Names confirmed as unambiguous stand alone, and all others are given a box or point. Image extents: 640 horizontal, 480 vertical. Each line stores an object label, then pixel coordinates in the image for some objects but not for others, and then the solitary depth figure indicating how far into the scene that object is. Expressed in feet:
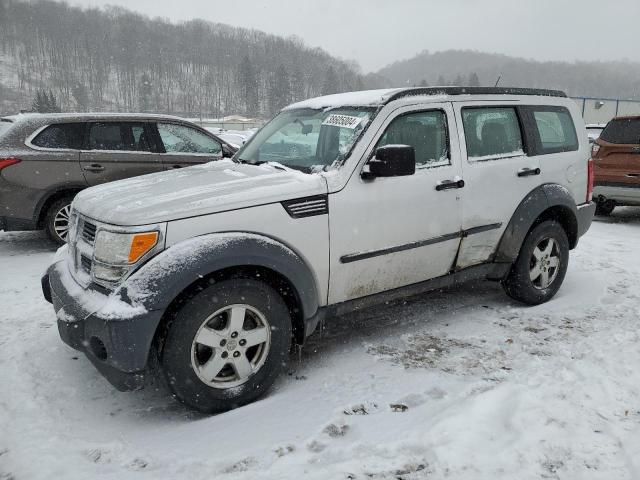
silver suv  8.51
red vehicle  25.17
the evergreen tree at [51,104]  272.35
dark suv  19.15
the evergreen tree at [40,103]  269.48
